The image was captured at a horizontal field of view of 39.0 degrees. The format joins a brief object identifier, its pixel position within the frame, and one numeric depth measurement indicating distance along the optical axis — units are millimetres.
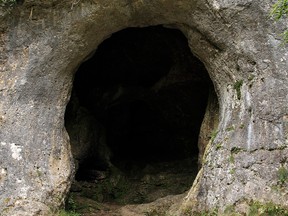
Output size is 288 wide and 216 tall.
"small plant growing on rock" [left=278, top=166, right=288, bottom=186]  5543
